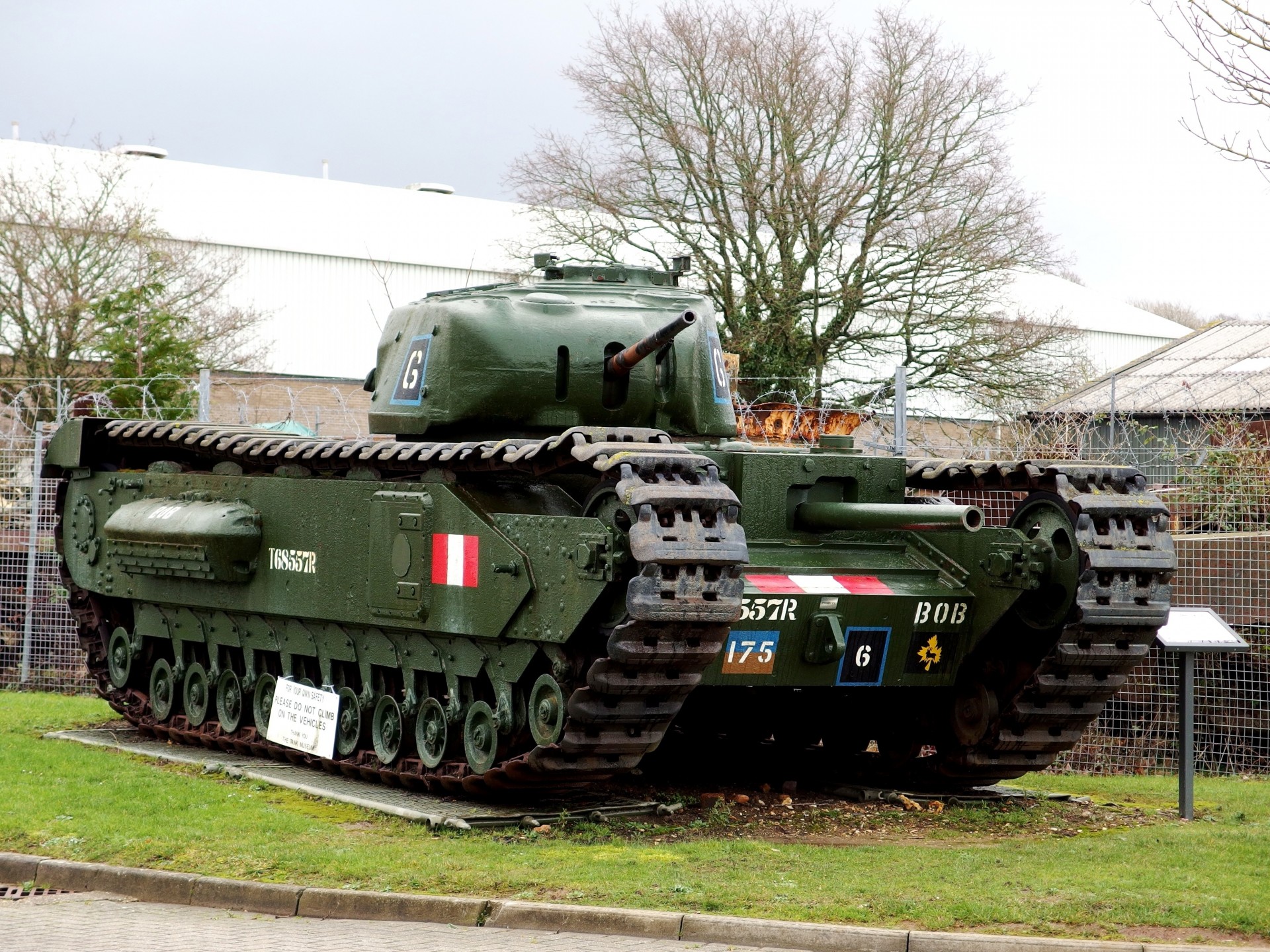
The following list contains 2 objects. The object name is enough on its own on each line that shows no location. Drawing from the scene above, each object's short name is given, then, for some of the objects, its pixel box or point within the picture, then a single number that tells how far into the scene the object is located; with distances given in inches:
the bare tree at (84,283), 1210.6
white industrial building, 1540.4
